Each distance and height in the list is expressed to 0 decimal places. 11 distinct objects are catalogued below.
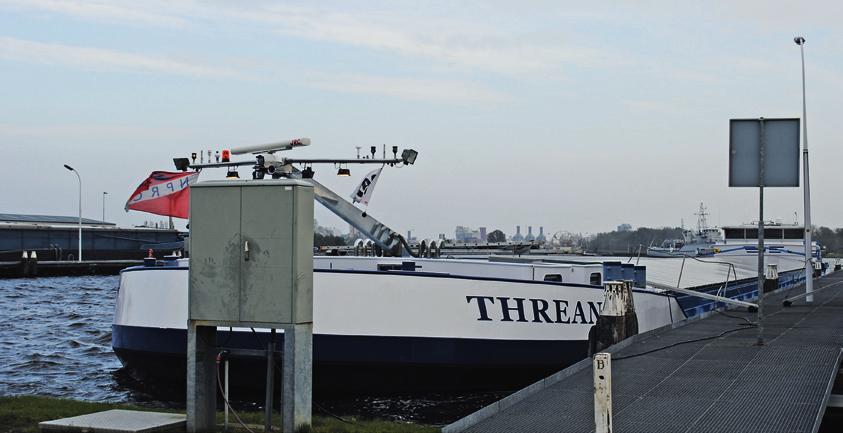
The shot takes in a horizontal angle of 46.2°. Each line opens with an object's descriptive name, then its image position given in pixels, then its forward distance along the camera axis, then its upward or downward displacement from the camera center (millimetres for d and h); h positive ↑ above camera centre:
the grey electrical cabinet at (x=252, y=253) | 9211 -176
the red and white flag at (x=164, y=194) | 19141 +777
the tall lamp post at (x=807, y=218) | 24266 +421
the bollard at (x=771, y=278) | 32688 -1453
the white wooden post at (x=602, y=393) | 8008 -1298
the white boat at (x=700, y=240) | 61416 -365
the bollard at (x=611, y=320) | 15461 -1351
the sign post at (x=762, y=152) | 14234 +1200
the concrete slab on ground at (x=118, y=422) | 9188 -1805
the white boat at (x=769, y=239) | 52684 -202
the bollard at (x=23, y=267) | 63112 -2128
